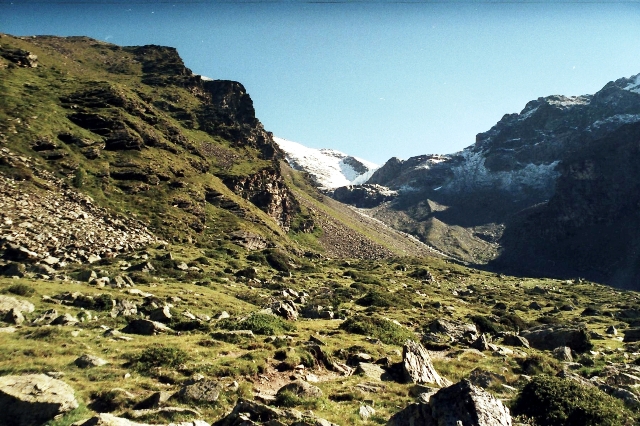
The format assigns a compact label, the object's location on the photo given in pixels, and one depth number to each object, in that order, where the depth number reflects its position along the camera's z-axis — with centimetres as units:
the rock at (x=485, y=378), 1813
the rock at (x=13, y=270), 3035
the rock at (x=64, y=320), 2152
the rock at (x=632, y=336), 4028
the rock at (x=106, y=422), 948
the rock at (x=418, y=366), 1916
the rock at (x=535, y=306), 7750
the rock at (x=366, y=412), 1402
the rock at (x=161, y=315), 2523
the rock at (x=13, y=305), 2138
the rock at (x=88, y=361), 1570
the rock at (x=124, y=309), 2575
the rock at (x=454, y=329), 3401
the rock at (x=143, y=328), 2227
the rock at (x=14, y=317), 2034
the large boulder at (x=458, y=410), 1012
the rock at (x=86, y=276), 3372
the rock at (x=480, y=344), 2837
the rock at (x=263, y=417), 1150
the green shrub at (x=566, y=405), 1302
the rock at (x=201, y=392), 1361
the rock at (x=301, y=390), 1536
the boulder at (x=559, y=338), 3278
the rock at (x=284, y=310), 3170
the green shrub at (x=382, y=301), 5122
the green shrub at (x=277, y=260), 7705
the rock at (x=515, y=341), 3359
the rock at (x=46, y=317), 2089
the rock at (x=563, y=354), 2780
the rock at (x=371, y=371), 1947
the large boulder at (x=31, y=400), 1070
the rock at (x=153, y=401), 1272
